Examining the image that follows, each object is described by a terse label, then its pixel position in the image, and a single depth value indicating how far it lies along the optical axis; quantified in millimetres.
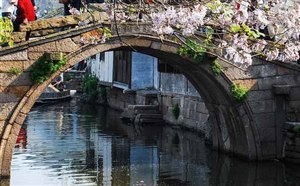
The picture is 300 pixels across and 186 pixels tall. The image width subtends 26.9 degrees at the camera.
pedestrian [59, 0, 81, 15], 15138
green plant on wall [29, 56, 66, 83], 13583
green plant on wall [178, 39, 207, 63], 14984
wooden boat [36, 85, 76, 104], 35562
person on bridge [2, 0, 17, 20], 14456
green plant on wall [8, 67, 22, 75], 13414
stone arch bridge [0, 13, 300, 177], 13477
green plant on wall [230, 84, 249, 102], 15641
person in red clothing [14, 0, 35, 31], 13438
